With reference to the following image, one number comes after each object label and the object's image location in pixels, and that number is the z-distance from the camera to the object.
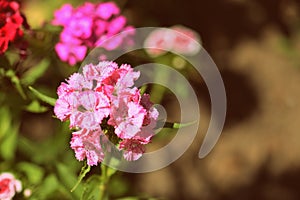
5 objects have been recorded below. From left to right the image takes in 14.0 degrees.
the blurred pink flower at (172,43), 0.97
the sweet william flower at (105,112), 0.74
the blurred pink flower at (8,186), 0.83
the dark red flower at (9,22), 0.81
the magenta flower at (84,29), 0.86
